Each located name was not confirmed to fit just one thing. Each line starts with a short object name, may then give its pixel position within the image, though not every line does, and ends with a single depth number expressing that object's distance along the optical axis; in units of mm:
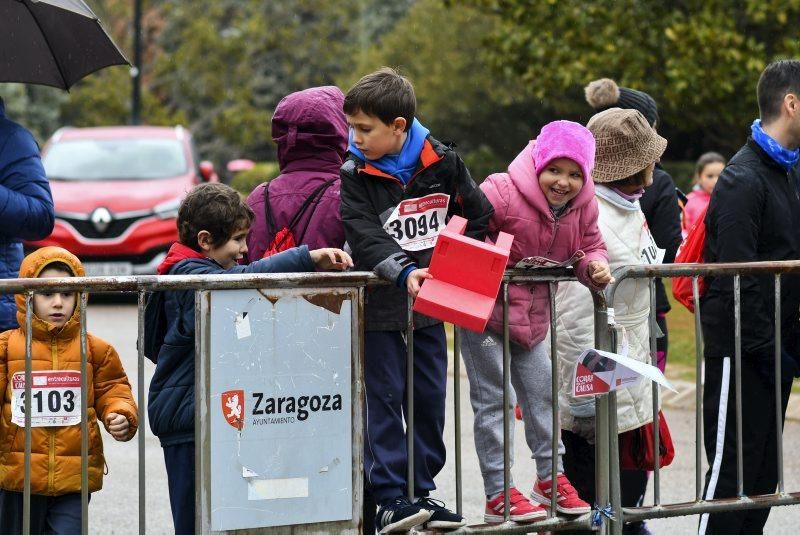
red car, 29062
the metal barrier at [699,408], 9906
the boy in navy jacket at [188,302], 9164
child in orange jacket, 9086
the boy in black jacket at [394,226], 9305
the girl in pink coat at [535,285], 9812
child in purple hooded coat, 9867
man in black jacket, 10539
